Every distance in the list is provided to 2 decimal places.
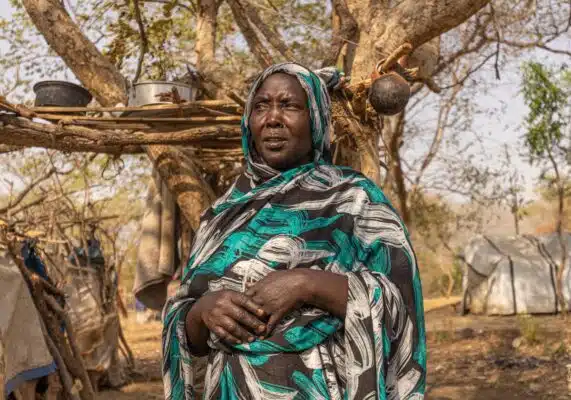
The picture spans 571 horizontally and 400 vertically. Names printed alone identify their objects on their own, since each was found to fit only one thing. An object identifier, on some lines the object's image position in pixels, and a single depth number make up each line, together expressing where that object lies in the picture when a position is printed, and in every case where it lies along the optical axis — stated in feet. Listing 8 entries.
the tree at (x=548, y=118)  35.58
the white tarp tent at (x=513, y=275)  45.52
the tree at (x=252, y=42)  11.54
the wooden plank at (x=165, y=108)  11.93
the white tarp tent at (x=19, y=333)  13.28
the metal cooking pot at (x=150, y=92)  12.83
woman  5.03
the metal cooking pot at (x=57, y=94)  12.73
